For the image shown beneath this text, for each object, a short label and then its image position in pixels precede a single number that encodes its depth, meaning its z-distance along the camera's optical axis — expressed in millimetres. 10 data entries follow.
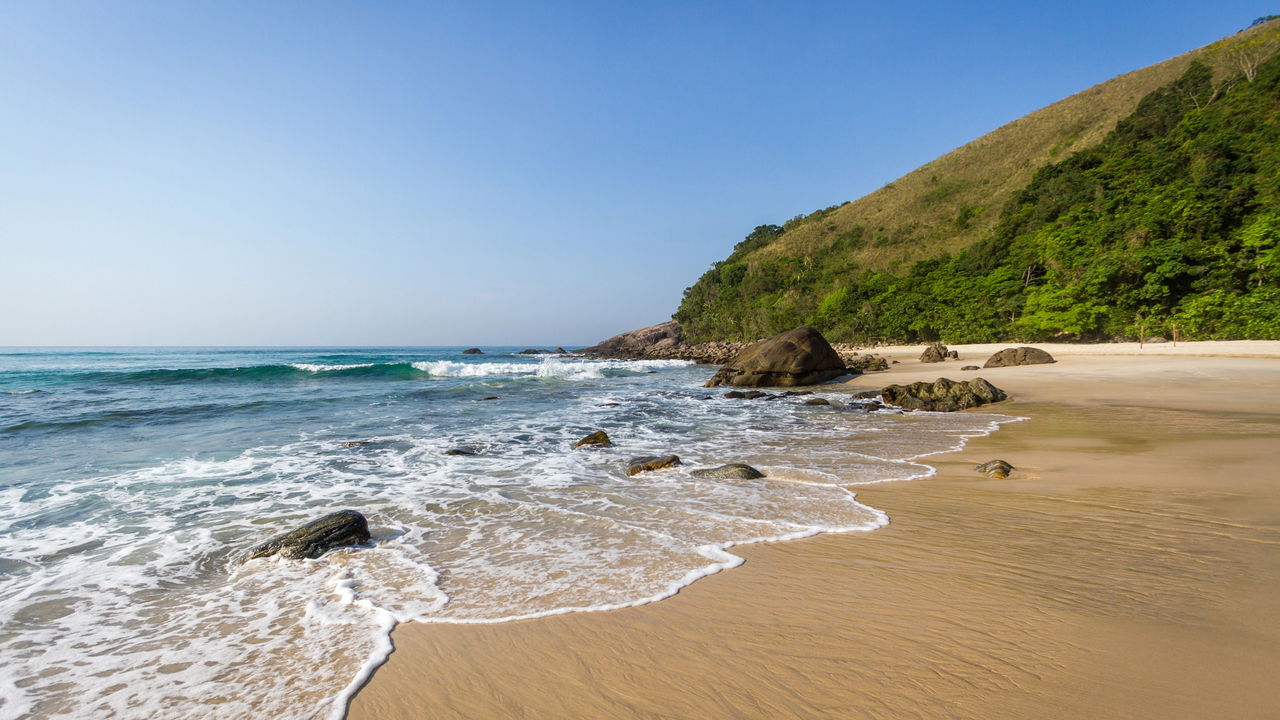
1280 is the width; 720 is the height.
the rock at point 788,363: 19500
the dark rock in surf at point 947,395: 11953
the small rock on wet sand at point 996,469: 5761
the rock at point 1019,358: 19844
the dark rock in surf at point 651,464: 6820
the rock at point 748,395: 16062
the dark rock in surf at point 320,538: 3996
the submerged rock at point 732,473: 6180
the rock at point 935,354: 24938
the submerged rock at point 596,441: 9016
